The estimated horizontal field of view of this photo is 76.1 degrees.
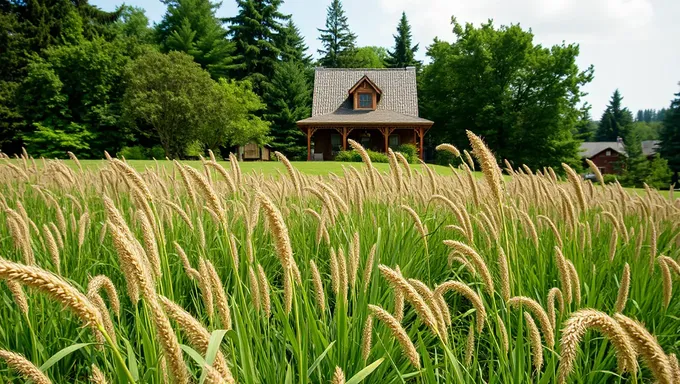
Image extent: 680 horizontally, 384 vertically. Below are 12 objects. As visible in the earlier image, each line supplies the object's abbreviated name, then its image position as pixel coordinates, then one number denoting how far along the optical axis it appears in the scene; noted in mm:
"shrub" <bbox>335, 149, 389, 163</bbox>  29619
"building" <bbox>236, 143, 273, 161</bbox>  54375
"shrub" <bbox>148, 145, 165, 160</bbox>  37219
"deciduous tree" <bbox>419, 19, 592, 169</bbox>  41781
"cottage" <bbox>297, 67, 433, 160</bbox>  38594
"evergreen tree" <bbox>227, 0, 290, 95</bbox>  50281
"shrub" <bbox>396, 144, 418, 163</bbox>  33125
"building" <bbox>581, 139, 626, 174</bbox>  85062
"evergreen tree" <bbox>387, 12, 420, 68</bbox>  63094
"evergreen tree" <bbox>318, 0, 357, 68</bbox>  64375
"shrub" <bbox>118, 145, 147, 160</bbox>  37281
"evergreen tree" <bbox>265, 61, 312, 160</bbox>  47344
